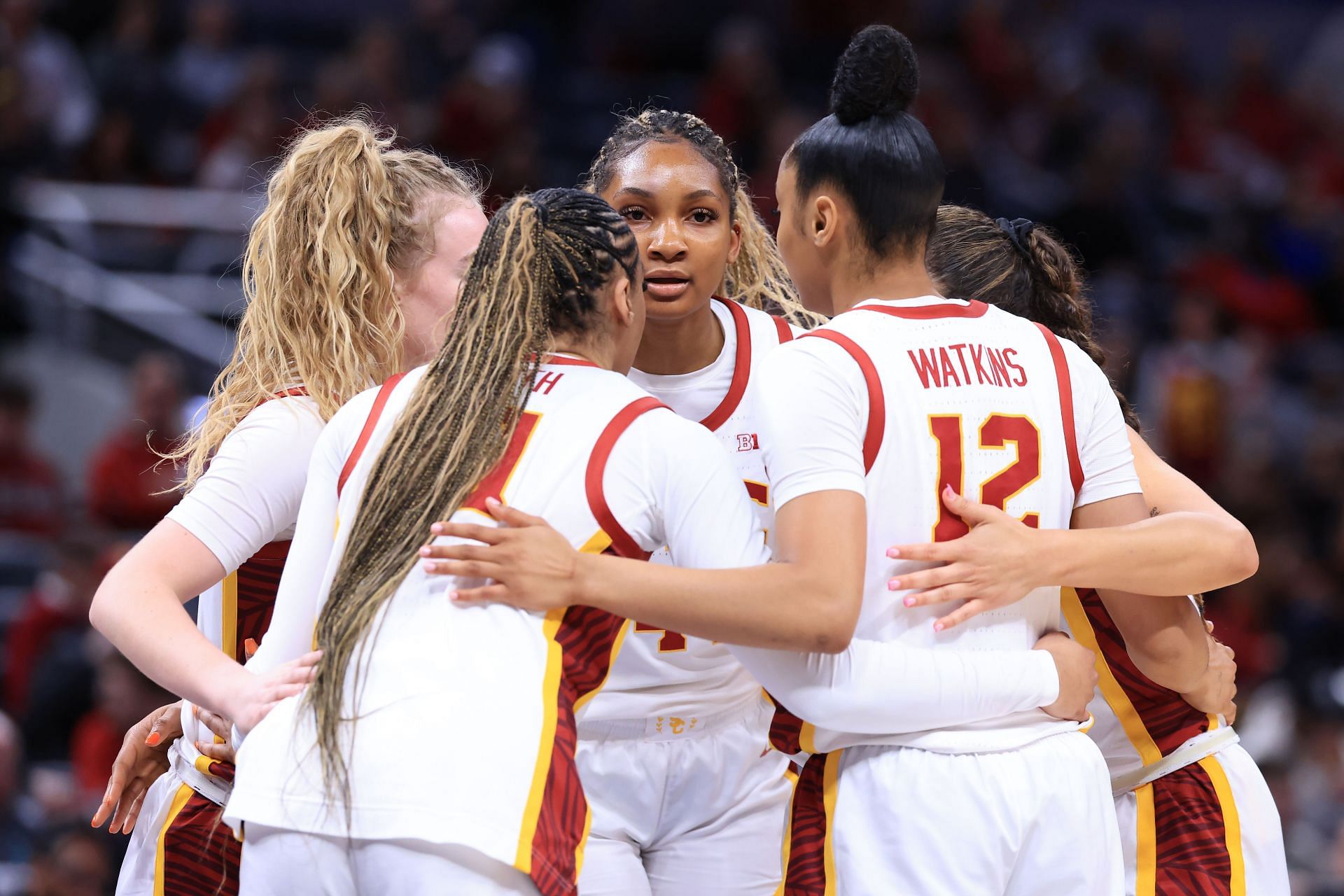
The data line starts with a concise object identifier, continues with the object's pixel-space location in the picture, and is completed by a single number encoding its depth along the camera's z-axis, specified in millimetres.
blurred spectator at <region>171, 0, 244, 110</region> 19391
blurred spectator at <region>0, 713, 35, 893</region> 11555
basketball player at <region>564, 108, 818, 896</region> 5934
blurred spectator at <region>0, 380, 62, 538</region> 15273
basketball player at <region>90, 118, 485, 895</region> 5418
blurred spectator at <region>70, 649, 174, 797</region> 12633
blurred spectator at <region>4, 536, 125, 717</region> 13758
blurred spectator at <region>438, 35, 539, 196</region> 18484
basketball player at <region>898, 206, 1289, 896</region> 5523
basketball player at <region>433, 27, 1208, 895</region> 4934
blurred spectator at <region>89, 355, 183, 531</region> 14875
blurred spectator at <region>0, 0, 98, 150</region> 18234
